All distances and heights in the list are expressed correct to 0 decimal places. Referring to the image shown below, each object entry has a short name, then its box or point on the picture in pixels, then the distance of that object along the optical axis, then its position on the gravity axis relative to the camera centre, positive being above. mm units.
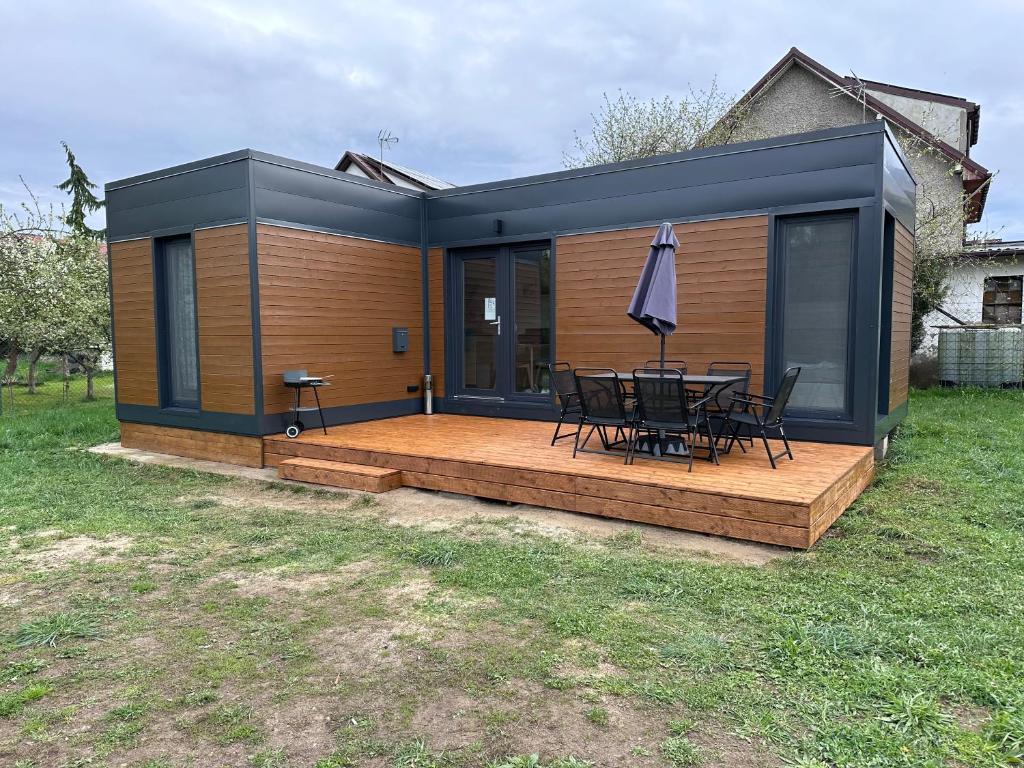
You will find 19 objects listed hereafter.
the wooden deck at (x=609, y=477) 3977 -912
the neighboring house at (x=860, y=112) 13867 +5039
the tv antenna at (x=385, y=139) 17219 +5029
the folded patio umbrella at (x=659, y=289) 5066 +379
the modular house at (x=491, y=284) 5797 +563
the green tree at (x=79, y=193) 24688 +5447
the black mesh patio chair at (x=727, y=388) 5660 -370
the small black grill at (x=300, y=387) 6324 -428
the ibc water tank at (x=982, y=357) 11898 -310
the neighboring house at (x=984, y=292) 13406 +924
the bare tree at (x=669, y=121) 15547 +4927
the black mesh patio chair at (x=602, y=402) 4992 -445
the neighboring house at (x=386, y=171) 15078 +4201
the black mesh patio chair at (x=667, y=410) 4609 -470
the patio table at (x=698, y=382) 4844 -311
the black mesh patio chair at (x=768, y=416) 4809 -551
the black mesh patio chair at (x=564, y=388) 5709 -401
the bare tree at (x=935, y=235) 12883 +1965
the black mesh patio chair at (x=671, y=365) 6446 -227
